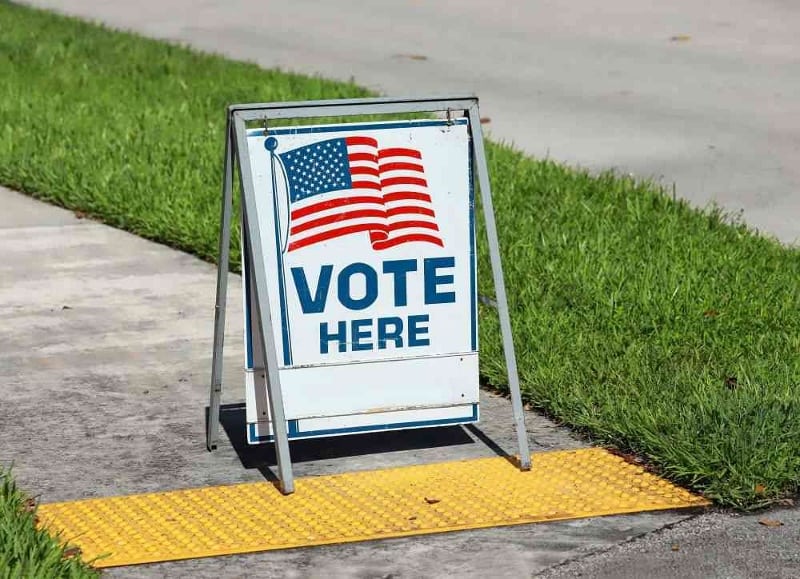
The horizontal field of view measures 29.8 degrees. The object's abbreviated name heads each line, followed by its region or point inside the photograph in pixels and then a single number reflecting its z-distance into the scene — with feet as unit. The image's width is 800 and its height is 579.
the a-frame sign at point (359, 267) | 17.11
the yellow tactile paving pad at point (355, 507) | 15.75
